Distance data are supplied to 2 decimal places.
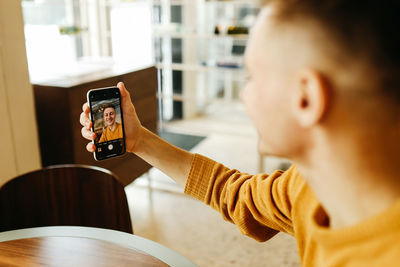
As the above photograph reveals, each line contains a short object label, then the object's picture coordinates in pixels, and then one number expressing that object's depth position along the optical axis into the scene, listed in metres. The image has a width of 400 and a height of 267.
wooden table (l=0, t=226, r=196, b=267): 0.91
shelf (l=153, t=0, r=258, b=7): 2.88
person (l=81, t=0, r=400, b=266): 0.44
